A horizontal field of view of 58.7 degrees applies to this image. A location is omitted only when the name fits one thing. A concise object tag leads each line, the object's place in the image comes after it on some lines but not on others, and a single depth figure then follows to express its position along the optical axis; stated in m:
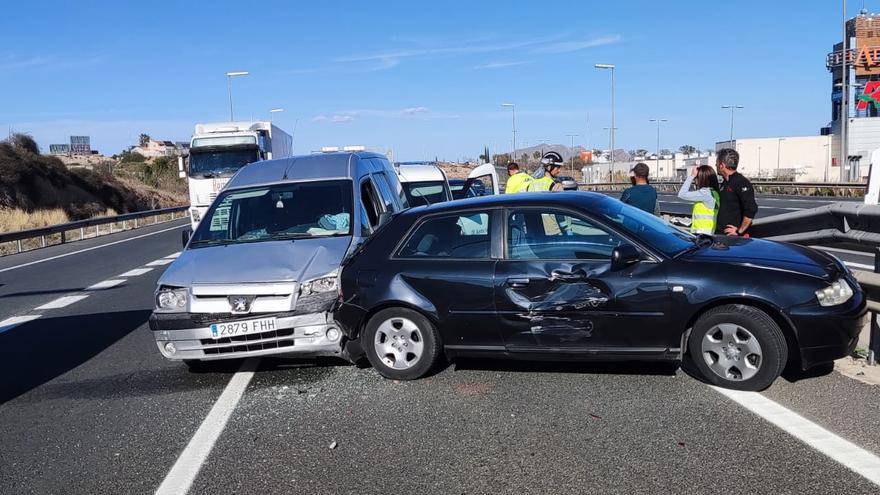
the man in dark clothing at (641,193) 9.07
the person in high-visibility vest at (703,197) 8.07
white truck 21.27
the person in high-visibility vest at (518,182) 10.67
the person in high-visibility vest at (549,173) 9.98
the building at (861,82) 60.09
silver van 6.36
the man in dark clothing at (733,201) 7.94
